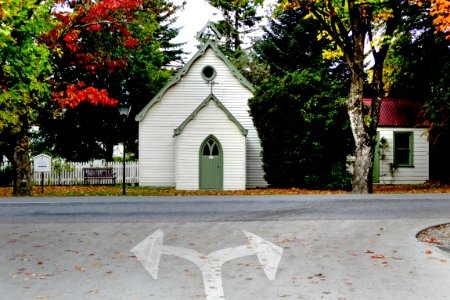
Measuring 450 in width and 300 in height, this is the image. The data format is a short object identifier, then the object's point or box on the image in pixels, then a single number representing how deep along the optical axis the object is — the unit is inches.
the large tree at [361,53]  861.2
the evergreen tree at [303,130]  994.7
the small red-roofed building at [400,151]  1251.8
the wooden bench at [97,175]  1307.8
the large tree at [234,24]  1987.0
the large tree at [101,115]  1389.0
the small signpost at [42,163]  949.8
